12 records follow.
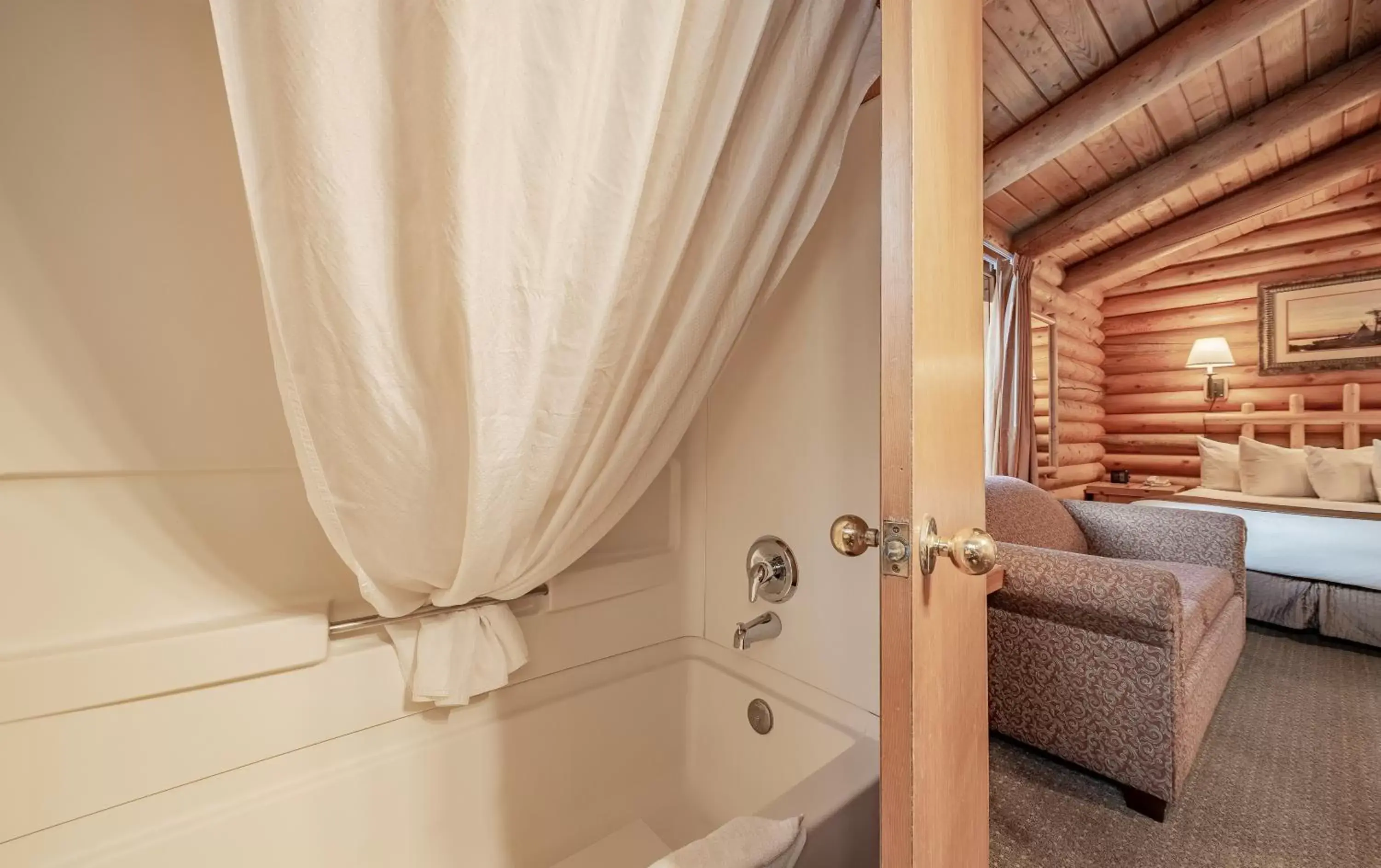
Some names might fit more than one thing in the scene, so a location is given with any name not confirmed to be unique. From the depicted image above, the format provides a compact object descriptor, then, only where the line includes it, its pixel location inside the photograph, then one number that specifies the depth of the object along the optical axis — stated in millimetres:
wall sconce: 4301
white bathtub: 827
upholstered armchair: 1373
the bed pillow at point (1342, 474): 3326
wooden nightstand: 4422
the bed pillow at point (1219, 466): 4012
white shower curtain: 583
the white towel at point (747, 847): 662
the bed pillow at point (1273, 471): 3600
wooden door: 604
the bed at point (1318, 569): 2385
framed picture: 3906
